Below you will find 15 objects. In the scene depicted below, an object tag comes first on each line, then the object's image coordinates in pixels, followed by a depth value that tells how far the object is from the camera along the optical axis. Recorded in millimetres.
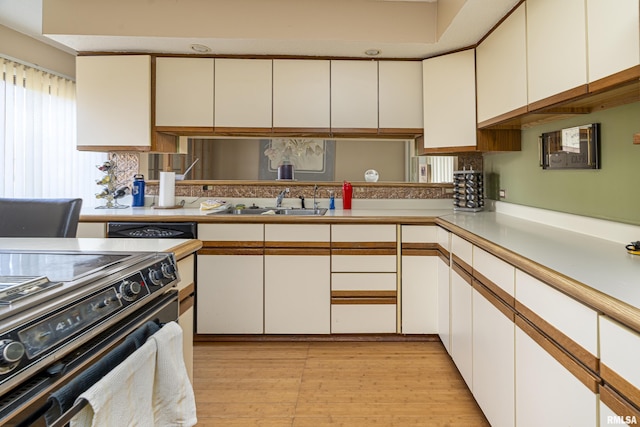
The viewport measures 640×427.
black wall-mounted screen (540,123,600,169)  1705
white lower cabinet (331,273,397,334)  2564
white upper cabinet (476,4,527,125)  1914
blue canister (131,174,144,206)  3059
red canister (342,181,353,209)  3055
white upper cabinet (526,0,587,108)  1444
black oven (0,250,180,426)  641
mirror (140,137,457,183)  3127
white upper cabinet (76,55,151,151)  2801
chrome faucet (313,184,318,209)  3134
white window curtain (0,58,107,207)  2816
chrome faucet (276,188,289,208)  3078
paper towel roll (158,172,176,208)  2979
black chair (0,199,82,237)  1727
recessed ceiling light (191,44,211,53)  2679
